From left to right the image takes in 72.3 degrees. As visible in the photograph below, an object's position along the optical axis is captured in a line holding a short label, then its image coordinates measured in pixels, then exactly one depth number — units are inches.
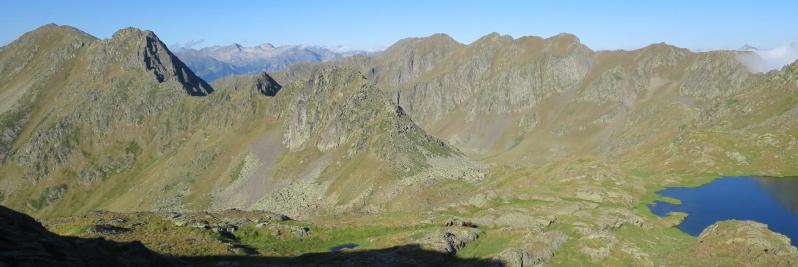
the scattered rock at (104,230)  2623.0
